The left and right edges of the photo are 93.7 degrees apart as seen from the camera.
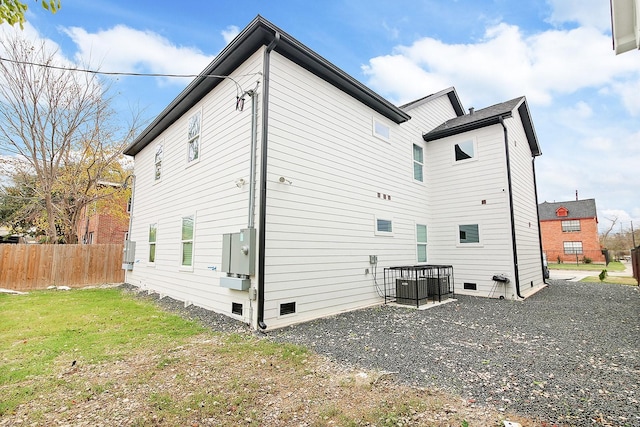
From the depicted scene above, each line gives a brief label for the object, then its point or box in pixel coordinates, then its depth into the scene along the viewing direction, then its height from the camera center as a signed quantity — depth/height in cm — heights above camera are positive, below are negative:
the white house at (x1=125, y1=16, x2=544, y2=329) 539 +136
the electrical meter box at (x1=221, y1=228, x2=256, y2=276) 501 -9
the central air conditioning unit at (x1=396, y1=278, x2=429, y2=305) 702 -104
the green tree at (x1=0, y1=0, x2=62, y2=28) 219 +177
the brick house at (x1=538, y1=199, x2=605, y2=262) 2670 +143
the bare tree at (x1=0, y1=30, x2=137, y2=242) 1132 +509
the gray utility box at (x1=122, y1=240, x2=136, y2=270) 1086 -24
